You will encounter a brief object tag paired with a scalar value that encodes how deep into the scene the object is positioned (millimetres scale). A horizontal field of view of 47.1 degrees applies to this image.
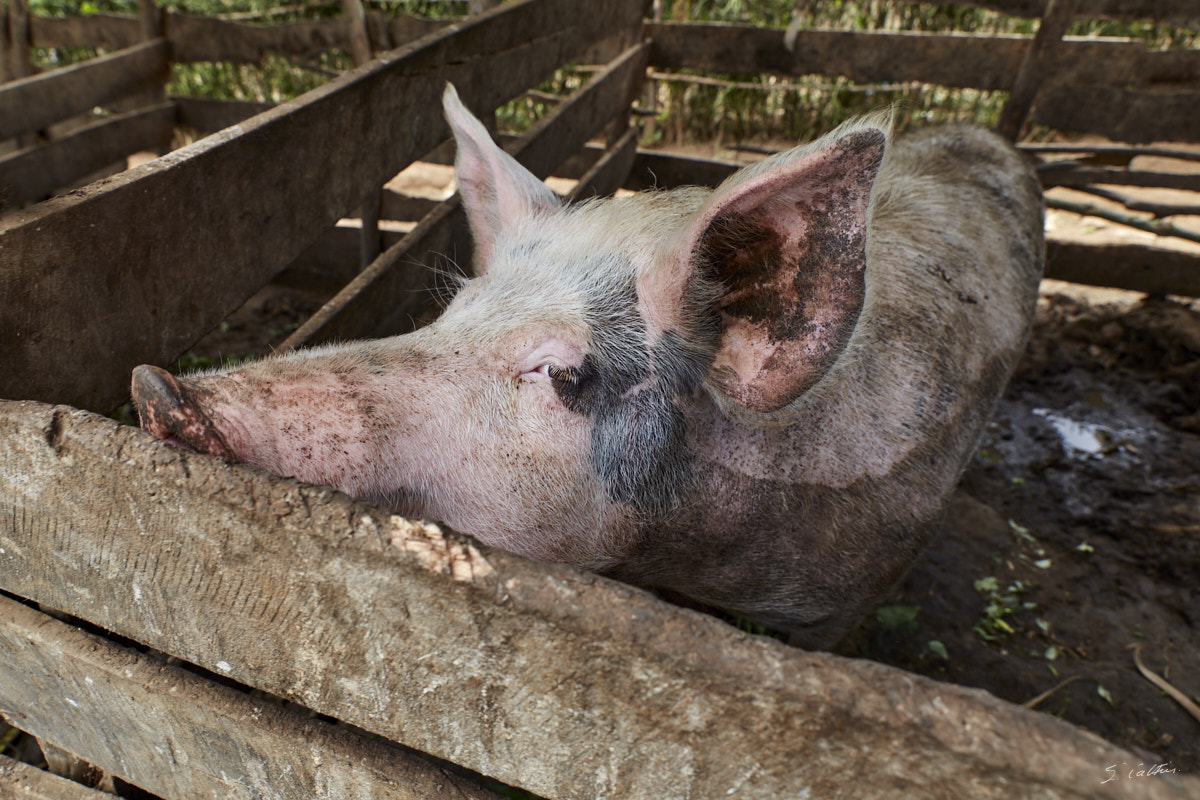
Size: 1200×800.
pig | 1011
